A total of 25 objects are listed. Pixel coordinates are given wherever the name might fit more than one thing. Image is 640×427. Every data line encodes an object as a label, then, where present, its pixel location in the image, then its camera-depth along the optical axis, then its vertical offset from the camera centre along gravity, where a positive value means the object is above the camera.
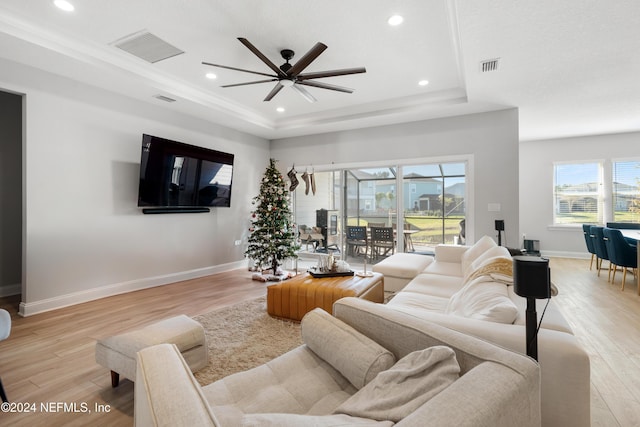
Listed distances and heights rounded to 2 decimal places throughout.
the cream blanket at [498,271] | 2.14 -0.43
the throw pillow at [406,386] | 0.91 -0.57
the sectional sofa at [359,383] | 0.78 -0.56
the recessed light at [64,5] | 2.63 +1.83
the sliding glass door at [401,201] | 5.32 +0.21
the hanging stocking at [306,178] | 6.42 +0.72
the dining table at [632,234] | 4.36 -0.38
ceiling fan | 2.77 +1.46
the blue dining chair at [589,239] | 5.65 -0.53
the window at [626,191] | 6.46 +0.42
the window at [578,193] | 6.91 +0.42
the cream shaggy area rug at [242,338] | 2.32 -1.14
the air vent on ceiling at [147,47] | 3.15 +1.82
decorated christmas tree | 5.41 -0.25
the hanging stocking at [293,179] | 6.31 +0.69
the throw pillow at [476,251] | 3.37 -0.45
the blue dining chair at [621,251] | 4.56 -0.61
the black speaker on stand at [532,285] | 1.22 -0.30
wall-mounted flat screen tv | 4.33 +0.60
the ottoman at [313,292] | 2.98 -0.81
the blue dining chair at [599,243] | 5.16 -0.56
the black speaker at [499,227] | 4.58 -0.23
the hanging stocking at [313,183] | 6.41 +0.63
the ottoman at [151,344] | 1.96 -0.88
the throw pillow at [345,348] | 1.25 -0.61
